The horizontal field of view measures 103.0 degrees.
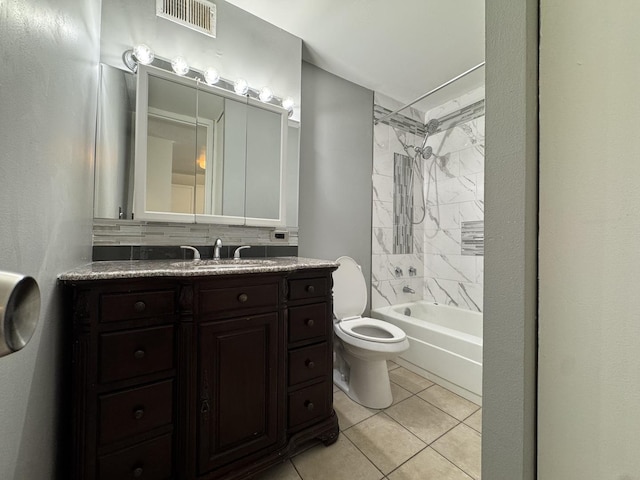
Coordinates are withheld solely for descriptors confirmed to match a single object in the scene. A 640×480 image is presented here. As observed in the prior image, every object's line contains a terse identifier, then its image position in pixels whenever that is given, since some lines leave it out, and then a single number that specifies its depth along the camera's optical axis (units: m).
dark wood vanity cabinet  0.85
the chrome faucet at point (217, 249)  1.50
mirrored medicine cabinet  1.31
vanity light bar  1.37
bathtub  1.77
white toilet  1.59
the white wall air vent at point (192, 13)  1.45
